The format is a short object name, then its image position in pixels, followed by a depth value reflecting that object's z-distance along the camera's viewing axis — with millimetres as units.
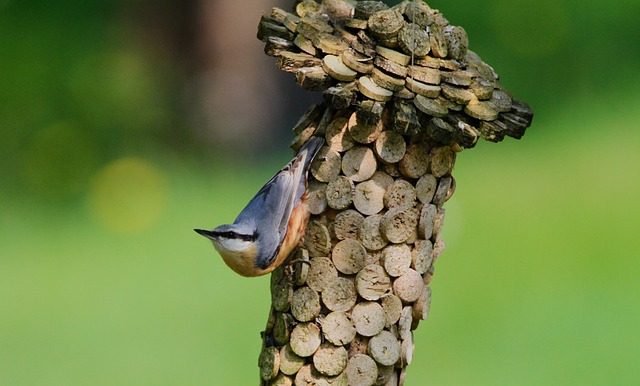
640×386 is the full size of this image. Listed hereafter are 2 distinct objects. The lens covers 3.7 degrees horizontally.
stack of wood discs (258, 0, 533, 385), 8112
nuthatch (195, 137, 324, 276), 8121
